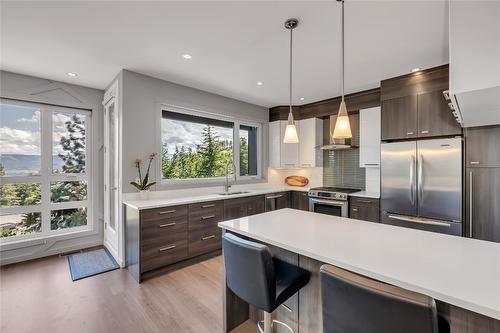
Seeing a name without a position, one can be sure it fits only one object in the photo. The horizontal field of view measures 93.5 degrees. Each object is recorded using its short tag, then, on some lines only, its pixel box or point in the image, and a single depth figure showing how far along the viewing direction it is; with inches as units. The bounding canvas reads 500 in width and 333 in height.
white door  133.6
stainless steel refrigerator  116.7
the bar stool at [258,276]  53.7
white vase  129.4
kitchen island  37.8
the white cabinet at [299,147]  192.2
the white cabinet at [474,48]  55.6
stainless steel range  156.2
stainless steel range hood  161.6
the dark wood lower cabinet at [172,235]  112.3
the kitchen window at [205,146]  154.2
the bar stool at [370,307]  32.9
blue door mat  119.0
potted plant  128.3
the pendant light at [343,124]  75.6
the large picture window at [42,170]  131.5
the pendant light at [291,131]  88.2
